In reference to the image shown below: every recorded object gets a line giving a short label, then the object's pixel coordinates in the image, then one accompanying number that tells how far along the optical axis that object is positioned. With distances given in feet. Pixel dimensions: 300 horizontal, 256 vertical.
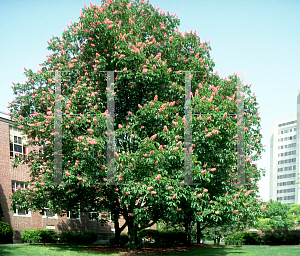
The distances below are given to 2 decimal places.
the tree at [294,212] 359.48
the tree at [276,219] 359.66
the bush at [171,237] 108.47
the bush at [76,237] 93.71
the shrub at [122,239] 102.23
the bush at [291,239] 127.85
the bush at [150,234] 105.50
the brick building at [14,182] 88.22
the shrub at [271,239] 125.18
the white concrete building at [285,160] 510.17
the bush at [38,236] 84.79
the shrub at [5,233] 76.43
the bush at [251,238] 124.67
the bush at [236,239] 124.15
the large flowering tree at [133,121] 53.52
